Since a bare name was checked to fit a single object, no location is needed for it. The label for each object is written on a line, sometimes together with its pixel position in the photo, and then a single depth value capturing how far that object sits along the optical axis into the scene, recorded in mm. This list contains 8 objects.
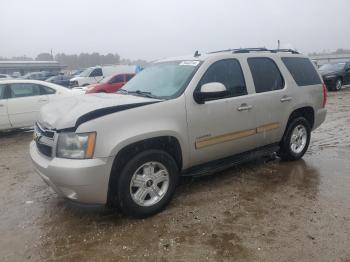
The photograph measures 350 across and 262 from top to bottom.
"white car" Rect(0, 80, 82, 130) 8375
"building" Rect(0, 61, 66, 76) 53353
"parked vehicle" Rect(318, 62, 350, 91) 18641
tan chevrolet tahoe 3430
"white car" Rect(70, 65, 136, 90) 23906
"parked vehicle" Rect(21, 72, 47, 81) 32859
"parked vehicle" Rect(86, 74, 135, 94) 16661
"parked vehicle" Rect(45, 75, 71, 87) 26675
